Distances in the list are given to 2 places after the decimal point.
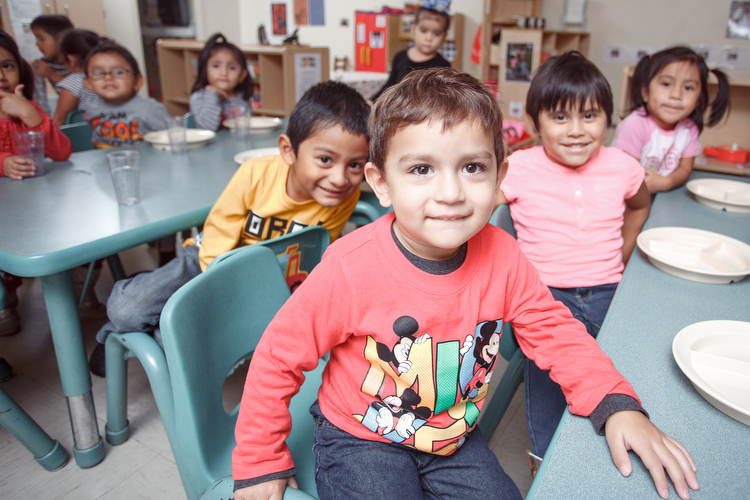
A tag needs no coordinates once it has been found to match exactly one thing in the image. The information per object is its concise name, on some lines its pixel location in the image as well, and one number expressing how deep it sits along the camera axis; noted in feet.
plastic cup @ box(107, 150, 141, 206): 4.33
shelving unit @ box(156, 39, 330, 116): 11.21
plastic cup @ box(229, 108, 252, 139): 7.43
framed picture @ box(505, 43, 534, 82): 12.85
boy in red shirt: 2.31
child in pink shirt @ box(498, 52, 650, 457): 4.33
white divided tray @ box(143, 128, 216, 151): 6.73
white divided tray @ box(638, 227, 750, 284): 3.24
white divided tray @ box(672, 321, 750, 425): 2.09
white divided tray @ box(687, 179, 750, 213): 4.73
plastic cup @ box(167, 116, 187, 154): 6.47
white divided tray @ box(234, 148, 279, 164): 6.18
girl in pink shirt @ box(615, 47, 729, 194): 5.78
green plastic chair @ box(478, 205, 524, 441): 4.14
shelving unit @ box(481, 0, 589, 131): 12.84
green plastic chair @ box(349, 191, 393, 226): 5.38
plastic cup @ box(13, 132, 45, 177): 5.18
